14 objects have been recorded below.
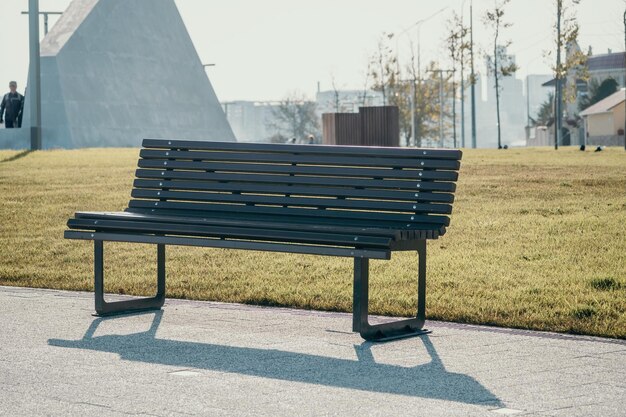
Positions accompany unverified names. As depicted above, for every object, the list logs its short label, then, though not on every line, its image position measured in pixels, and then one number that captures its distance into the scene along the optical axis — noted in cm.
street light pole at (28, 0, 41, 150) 2708
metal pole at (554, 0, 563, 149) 5009
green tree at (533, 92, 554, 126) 11160
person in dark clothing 3266
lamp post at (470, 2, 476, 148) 5991
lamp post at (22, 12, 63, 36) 5744
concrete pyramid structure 5444
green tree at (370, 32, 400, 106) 7694
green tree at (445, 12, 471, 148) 6536
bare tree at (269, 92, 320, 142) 10436
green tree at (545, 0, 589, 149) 5062
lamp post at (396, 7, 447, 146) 6016
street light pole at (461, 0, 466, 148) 6439
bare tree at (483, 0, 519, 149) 5850
